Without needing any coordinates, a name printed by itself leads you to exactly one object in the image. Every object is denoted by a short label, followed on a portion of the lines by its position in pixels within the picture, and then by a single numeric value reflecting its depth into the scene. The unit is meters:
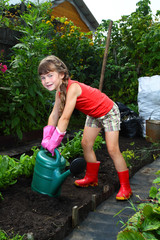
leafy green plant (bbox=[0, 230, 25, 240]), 1.61
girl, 2.18
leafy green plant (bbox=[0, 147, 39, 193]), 2.34
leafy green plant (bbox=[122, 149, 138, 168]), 3.47
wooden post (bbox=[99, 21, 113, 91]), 4.60
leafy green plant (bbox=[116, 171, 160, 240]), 1.14
